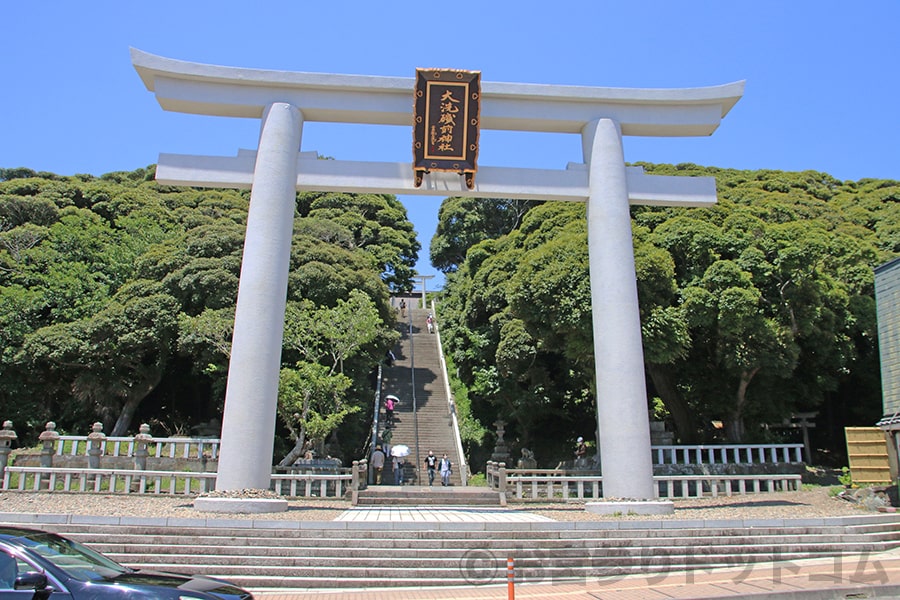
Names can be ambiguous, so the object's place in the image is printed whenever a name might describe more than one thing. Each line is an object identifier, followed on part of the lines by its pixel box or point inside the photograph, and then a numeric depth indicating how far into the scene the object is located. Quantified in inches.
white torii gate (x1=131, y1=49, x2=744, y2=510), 464.1
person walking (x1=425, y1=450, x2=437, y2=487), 811.4
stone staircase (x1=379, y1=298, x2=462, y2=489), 903.7
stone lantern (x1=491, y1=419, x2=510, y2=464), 940.0
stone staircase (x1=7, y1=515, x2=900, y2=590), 325.7
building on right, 572.4
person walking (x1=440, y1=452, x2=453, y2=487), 778.8
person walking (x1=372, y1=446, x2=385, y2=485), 763.4
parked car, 186.1
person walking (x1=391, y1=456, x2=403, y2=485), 792.3
